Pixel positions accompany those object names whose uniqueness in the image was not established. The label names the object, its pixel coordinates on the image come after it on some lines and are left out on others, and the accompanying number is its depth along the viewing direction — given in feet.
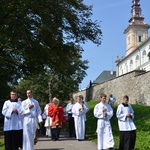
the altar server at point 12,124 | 25.07
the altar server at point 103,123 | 25.49
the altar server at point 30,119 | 24.48
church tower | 244.37
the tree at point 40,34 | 44.31
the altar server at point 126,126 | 24.85
